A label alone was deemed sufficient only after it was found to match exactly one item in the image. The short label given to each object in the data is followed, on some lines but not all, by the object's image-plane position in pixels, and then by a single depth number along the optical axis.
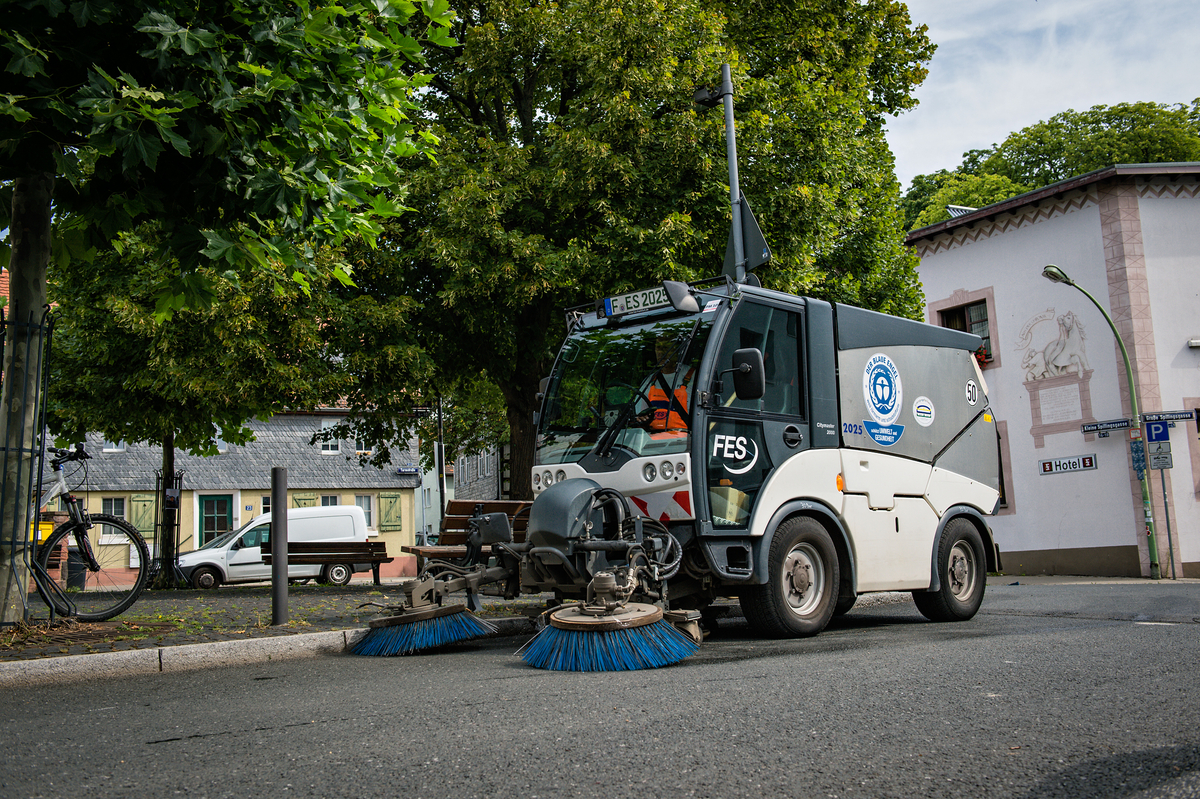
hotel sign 21.75
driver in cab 7.16
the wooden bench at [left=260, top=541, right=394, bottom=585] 20.84
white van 23.47
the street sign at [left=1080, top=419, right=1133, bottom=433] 20.94
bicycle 7.59
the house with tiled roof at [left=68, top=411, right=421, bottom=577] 34.25
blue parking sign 19.14
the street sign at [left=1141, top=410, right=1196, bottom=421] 19.84
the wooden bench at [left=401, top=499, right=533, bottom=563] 10.79
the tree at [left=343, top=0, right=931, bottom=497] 12.99
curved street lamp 19.98
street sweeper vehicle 6.65
